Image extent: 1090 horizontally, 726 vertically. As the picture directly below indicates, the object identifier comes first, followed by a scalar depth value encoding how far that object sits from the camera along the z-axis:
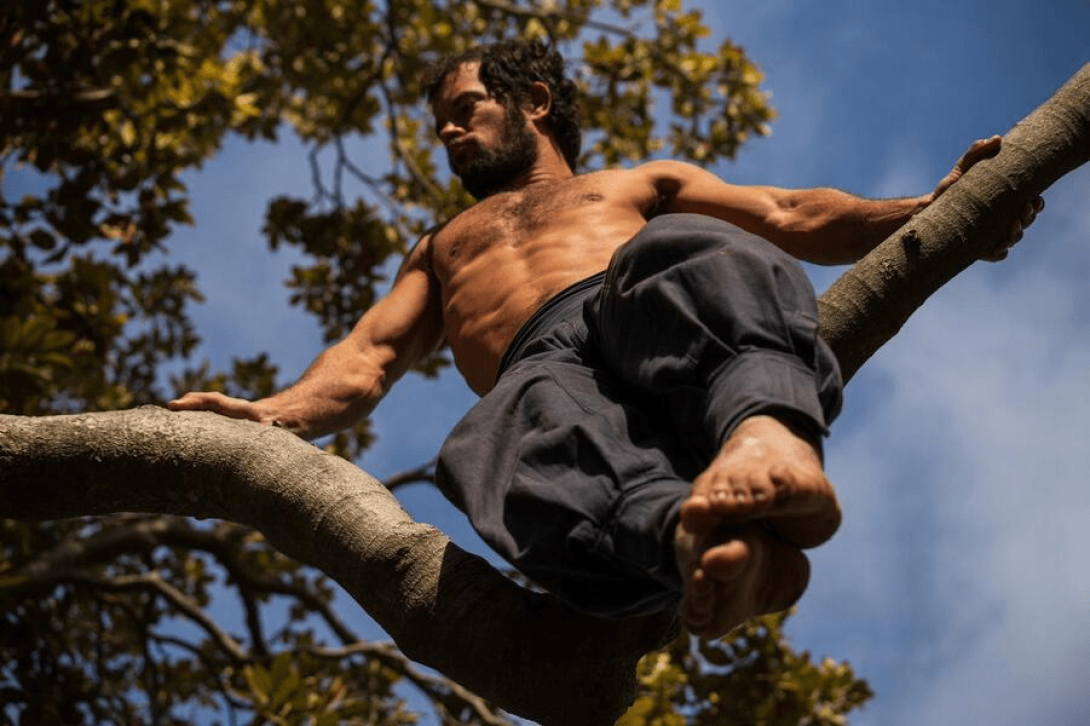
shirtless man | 2.03
